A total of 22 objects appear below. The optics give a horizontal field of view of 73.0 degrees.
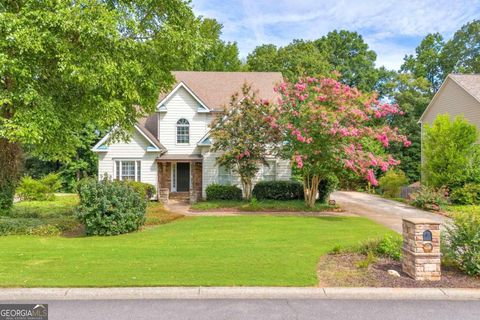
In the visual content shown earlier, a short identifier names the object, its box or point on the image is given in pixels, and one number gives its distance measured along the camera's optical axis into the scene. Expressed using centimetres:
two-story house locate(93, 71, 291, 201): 2008
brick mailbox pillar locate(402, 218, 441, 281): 599
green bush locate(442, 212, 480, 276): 620
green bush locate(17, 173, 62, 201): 2014
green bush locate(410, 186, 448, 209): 1678
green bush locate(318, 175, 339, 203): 1773
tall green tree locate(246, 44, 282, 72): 3734
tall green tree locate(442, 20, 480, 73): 3981
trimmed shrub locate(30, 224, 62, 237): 1051
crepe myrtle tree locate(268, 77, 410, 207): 1403
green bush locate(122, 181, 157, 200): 1736
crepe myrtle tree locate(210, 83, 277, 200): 1719
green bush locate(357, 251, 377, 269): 662
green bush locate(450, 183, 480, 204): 1750
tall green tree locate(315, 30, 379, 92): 4022
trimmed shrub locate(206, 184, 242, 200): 1861
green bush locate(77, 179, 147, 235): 1032
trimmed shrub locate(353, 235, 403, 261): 735
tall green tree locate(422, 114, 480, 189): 1798
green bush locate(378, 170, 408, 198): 2414
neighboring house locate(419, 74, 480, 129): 2120
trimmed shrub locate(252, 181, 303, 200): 1845
